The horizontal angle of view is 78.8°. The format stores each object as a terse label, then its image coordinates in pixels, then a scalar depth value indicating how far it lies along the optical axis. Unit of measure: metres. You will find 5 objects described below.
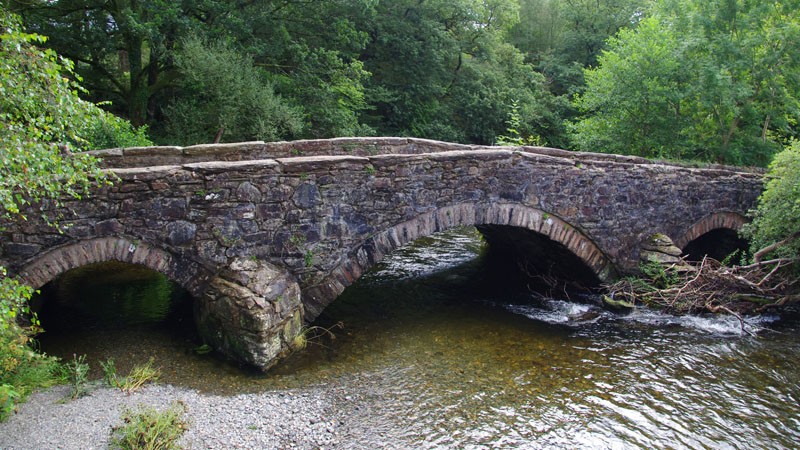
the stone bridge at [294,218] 6.18
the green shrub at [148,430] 4.71
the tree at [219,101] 13.27
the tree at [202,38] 12.80
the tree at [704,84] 14.70
